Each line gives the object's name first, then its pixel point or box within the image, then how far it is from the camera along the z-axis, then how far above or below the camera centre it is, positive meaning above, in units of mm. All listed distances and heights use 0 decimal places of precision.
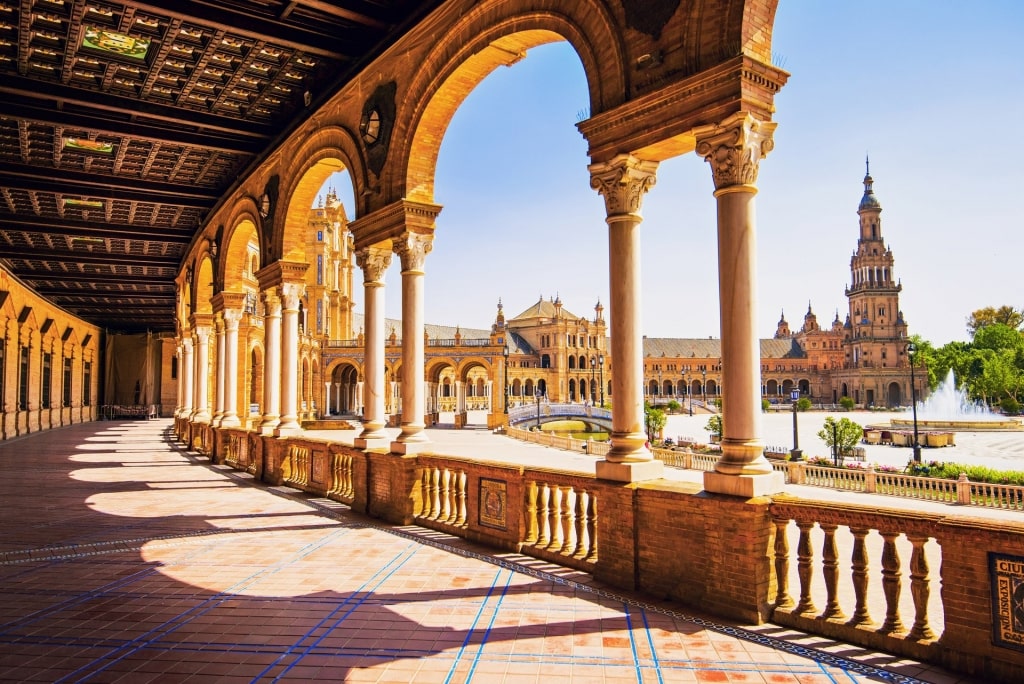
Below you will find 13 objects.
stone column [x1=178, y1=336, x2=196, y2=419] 25172 +302
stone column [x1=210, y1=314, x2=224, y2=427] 18188 +69
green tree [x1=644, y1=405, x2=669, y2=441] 40469 -2930
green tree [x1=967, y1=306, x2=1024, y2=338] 94375 +7115
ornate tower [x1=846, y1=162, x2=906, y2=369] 104125 +10631
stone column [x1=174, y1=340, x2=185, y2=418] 25875 +119
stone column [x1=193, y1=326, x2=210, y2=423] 21828 +376
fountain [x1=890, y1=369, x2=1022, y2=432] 52094 -4220
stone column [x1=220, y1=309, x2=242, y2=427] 17828 +378
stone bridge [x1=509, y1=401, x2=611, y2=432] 51572 -3080
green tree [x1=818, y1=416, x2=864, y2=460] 31308 -2962
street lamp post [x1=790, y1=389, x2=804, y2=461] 27141 -3359
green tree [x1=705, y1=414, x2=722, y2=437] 40097 -3167
